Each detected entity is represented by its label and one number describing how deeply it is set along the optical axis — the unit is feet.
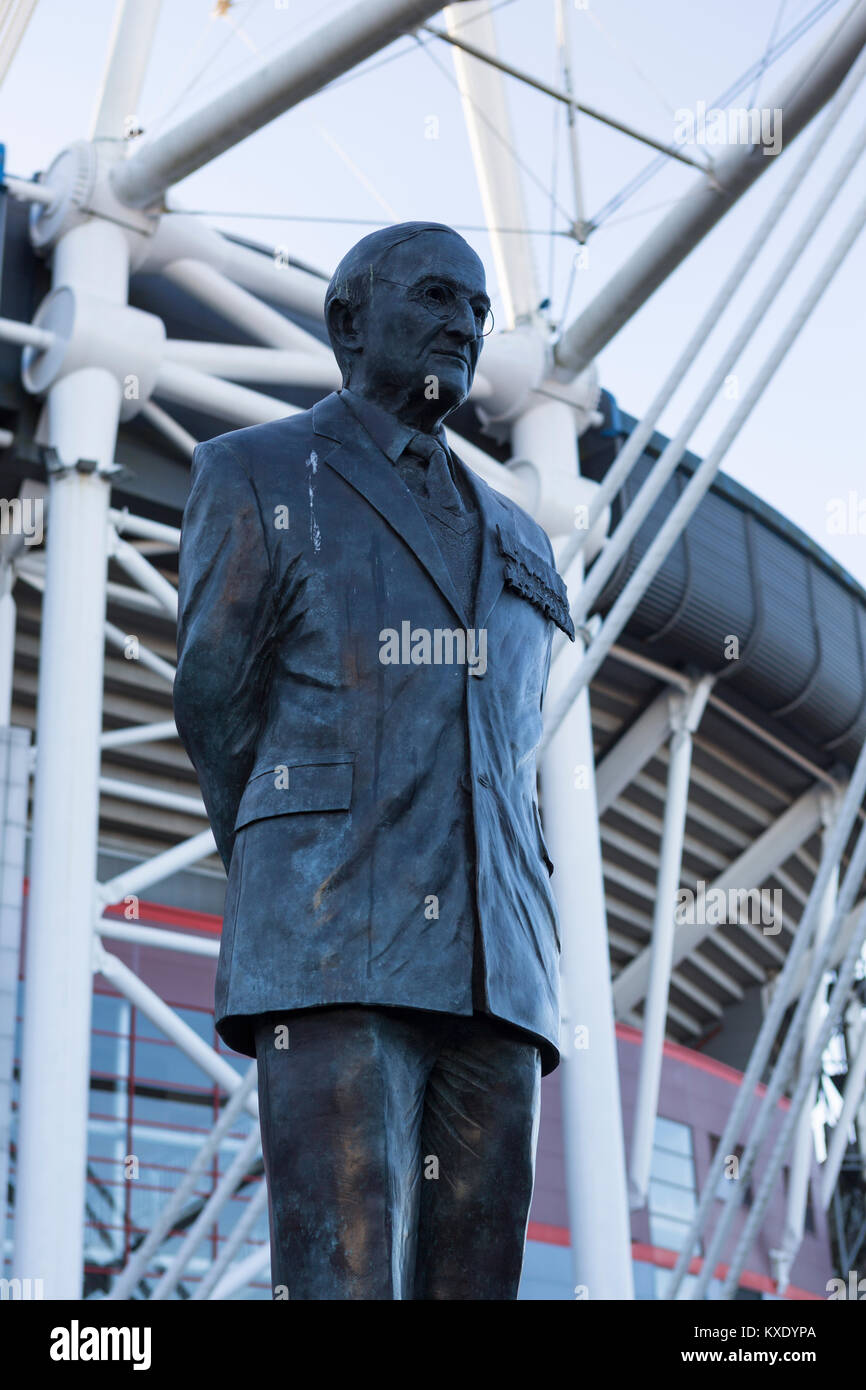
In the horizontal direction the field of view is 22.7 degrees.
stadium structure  47.52
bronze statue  11.68
